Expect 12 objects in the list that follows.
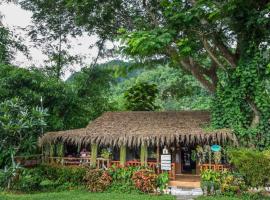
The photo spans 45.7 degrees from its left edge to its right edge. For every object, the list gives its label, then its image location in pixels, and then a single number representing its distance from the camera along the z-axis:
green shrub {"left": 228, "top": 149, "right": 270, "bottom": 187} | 11.11
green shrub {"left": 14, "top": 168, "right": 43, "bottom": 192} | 13.44
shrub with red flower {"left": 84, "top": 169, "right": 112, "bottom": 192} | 13.49
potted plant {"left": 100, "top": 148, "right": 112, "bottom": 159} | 15.48
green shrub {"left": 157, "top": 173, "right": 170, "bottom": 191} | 13.26
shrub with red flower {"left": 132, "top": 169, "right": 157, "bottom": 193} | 13.06
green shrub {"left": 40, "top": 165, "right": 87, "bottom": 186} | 14.39
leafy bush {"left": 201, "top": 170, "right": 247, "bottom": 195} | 12.35
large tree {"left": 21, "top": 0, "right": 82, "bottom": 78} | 19.09
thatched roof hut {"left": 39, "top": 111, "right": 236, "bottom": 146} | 14.04
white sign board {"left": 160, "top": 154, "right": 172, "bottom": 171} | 14.12
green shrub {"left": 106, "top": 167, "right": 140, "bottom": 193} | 13.51
